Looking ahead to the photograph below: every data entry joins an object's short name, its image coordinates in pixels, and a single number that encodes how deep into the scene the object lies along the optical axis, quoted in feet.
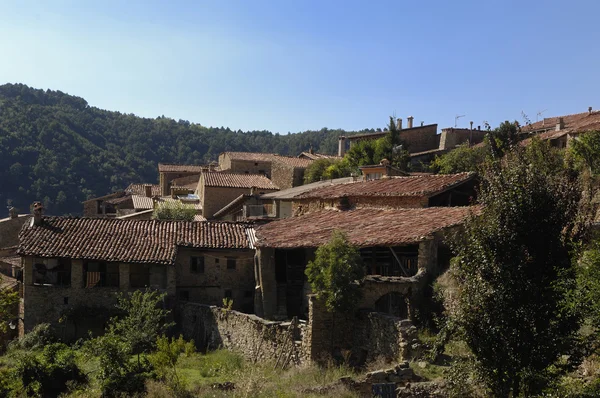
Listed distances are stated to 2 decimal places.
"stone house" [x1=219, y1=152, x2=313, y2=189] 169.78
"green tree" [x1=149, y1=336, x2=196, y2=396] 52.92
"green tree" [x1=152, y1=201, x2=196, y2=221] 137.39
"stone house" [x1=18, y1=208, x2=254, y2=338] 89.56
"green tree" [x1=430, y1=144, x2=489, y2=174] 116.88
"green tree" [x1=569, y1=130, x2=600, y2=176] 88.79
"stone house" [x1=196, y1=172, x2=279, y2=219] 151.43
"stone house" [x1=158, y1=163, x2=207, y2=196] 215.92
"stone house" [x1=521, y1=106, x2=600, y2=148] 119.55
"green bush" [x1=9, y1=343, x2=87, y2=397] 59.21
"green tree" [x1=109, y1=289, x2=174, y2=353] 67.82
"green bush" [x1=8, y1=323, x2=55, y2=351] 83.85
